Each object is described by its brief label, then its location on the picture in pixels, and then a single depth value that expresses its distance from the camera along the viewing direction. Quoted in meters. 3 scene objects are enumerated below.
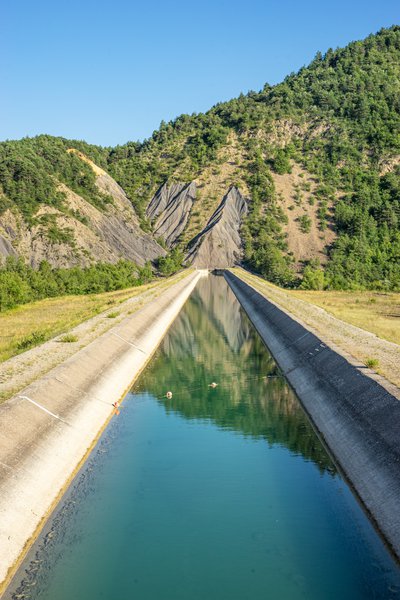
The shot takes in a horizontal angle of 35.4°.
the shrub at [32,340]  32.47
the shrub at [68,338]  32.72
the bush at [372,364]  23.25
